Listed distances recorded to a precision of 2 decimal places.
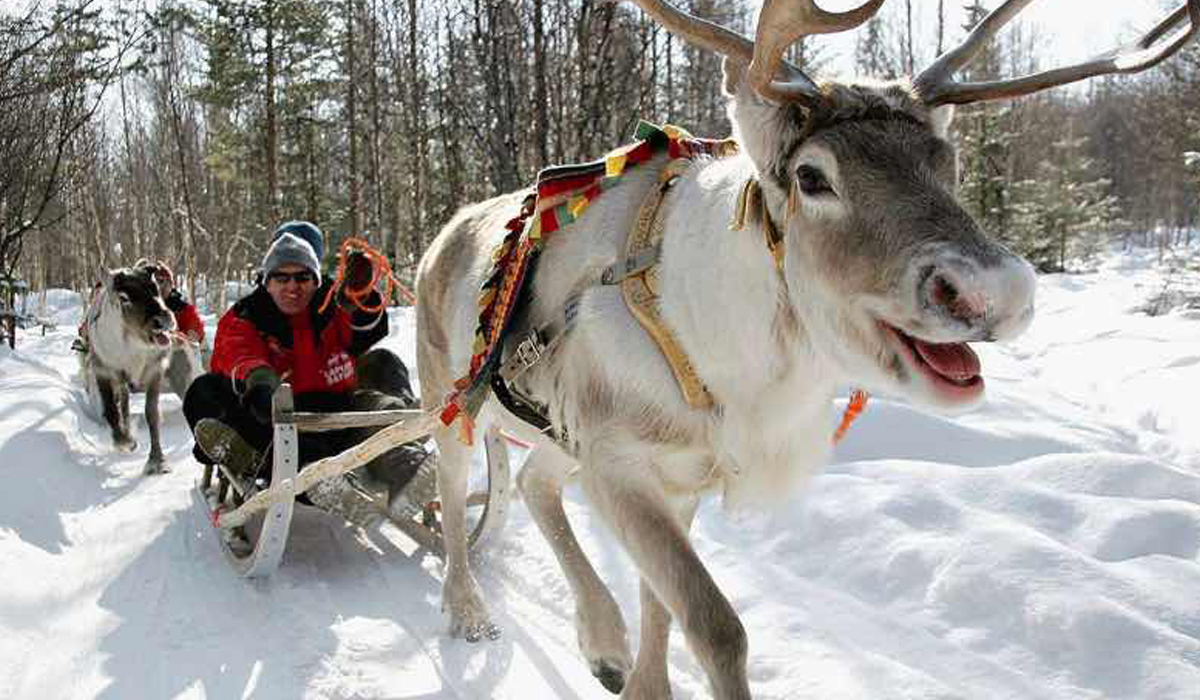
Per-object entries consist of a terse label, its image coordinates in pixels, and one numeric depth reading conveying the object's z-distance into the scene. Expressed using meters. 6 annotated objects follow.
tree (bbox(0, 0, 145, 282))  11.37
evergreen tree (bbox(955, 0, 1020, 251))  24.52
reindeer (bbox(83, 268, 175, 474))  8.20
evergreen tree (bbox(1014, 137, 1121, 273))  26.09
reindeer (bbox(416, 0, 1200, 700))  1.90
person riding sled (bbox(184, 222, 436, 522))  4.73
